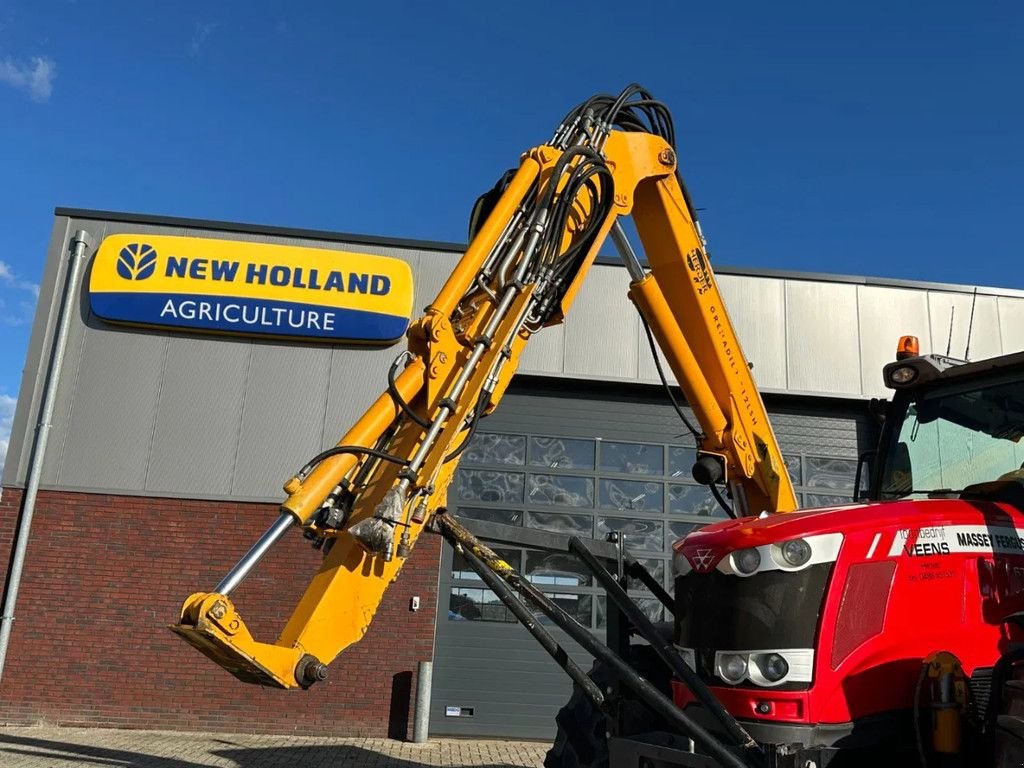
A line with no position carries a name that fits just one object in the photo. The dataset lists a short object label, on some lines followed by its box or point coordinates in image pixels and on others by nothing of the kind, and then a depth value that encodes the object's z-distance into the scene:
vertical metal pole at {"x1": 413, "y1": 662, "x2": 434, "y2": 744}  10.02
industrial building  10.10
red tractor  3.26
